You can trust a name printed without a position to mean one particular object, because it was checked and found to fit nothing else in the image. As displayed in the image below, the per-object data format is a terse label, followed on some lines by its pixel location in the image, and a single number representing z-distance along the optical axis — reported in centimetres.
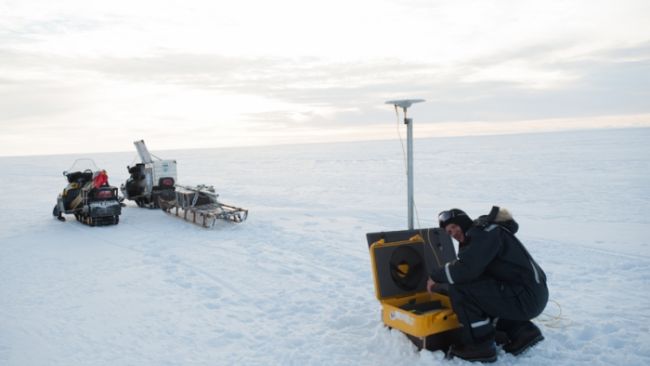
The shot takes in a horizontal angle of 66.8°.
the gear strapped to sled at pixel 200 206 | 1007
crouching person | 360
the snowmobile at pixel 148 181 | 1320
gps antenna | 478
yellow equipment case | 419
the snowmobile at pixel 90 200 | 1073
